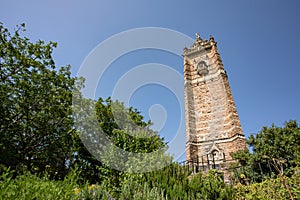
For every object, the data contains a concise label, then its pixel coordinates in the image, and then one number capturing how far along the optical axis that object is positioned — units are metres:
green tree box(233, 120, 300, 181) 9.41
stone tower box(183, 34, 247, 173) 16.78
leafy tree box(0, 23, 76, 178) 12.06
